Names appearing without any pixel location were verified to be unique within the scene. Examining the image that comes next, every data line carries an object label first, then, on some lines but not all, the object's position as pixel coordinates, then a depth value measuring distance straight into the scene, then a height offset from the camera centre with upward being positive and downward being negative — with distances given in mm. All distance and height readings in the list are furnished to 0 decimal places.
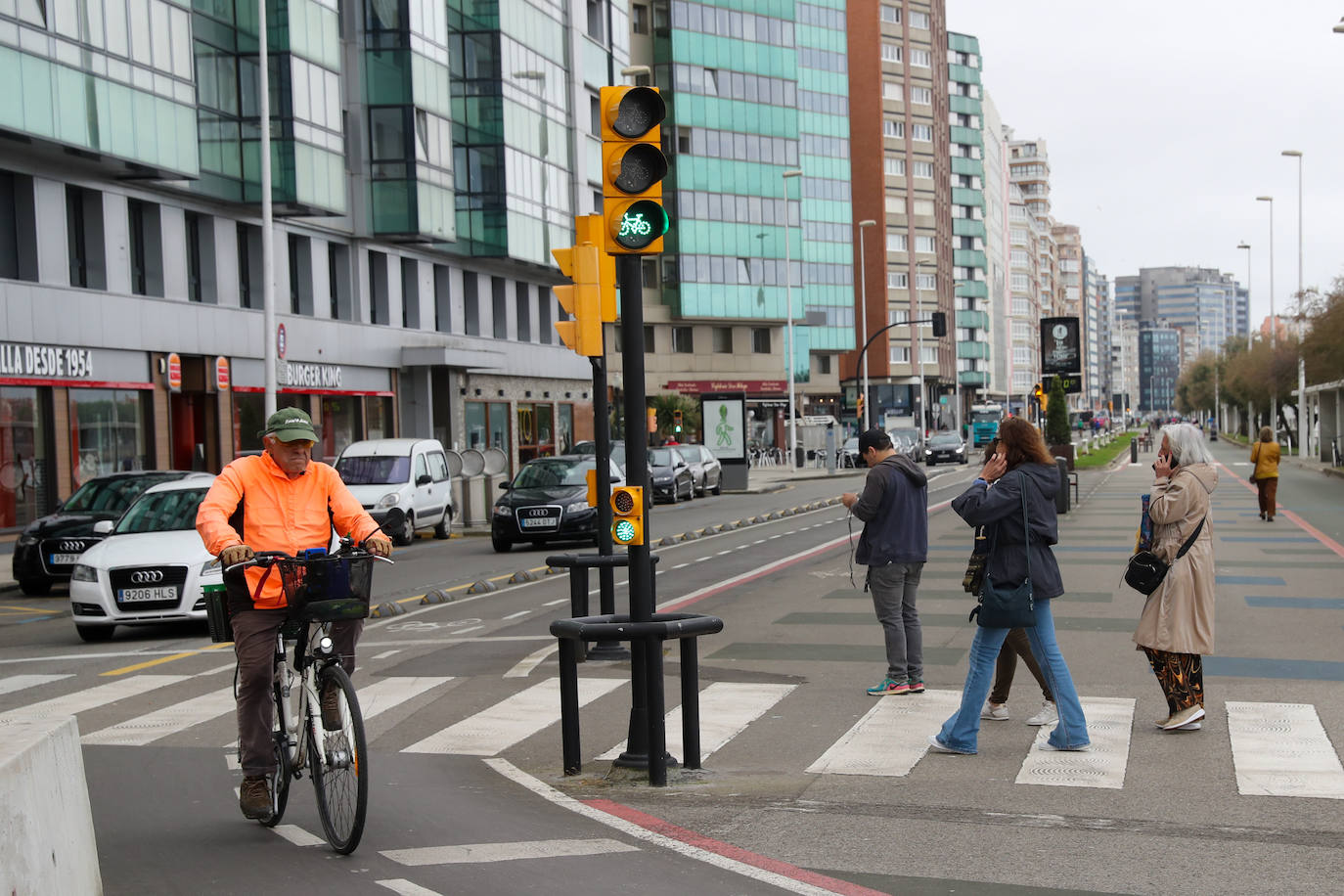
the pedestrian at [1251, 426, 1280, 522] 26688 -1802
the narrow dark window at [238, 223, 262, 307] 36312 +3235
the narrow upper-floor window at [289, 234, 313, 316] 39031 +3313
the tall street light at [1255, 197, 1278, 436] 79688 -1167
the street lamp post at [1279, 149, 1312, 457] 65038 -2429
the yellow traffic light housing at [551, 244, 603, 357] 11258 +693
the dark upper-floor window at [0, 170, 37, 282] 28406 +3359
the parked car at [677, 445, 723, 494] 42375 -2421
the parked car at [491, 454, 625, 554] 24031 -2035
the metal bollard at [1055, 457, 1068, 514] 28909 -2320
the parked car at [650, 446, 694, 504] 39344 -2342
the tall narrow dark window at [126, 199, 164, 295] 32312 +3338
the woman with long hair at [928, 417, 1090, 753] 7953 -981
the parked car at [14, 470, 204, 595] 20203 -1730
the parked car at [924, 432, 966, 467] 67419 -3152
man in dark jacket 9992 -1146
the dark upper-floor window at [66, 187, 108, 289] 30547 +3400
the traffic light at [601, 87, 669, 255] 7602 +1108
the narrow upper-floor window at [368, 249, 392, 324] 42719 +3072
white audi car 14258 -1738
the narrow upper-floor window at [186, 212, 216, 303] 34469 +3333
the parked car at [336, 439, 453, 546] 26859 -1542
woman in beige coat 8367 -1244
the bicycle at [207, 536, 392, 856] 5918 -1222
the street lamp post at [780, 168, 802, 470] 65312 -2388
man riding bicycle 6223 -571
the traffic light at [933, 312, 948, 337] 61769 +2428
